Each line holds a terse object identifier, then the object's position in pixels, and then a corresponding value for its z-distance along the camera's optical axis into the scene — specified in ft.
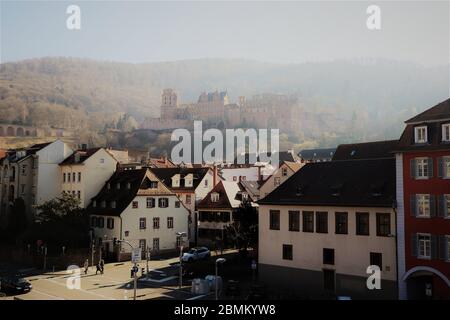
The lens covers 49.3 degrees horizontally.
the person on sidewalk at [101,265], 171.00
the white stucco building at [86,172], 226.17
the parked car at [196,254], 185.38
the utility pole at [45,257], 182.20
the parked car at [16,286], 136.36
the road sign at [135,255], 127.99
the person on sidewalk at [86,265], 171.45
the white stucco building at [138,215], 200.34
